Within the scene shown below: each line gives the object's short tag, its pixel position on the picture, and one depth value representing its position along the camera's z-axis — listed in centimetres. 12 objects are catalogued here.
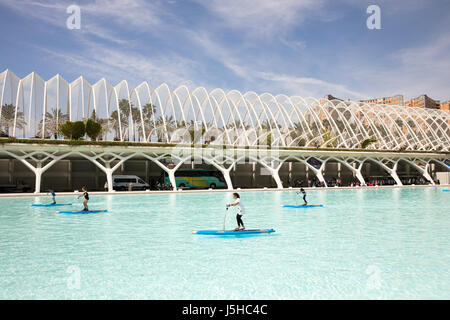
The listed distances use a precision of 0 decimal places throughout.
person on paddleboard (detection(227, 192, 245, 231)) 1455
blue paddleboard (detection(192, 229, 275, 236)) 1416
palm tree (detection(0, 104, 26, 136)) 4775
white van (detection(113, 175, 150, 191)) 4934
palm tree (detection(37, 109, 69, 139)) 5031
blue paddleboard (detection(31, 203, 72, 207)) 2704
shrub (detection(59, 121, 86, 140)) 4522
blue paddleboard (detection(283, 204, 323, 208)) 2591
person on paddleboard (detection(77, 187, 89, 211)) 2283
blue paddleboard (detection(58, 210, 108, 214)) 2227
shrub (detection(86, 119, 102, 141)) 4638
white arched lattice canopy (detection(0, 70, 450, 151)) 4950
